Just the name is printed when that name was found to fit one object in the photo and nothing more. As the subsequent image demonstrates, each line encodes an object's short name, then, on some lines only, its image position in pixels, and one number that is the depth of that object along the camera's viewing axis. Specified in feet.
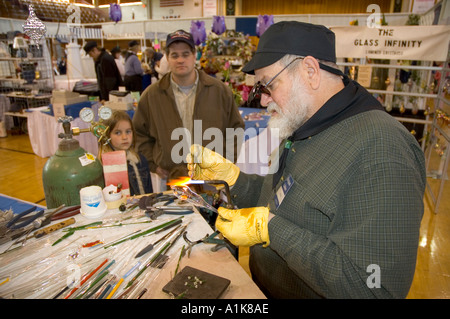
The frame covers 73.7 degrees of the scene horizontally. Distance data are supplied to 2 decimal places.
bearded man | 3.35
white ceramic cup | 5.51
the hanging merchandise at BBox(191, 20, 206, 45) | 19.53
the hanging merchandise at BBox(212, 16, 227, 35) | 20.15
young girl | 8.66
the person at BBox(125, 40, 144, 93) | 26.55
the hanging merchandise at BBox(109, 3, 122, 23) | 18.20
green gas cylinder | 6.22
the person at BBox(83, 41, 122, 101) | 23.30
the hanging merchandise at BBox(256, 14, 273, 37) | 19.67
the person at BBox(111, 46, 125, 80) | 31.91
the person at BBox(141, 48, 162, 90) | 28.81
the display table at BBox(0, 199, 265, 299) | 3.86
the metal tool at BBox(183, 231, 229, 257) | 4.77
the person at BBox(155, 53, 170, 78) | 24.29
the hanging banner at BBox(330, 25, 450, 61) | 13.23
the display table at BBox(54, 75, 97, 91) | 28.72
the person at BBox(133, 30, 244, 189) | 9.55
